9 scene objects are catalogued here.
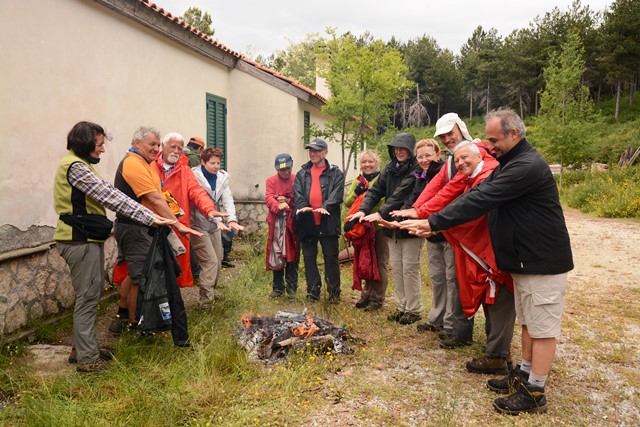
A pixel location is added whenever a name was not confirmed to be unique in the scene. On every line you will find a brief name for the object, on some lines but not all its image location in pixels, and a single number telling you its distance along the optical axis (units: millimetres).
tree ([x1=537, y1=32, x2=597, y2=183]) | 19281
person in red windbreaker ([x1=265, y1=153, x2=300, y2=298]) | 5980
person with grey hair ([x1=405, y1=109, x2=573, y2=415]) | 3172
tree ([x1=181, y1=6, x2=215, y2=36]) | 32281
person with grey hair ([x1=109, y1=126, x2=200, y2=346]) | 4051
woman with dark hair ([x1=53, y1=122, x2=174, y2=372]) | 3570
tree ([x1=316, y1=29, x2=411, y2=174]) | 10945
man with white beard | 4938
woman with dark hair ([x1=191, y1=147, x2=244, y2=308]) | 5375
